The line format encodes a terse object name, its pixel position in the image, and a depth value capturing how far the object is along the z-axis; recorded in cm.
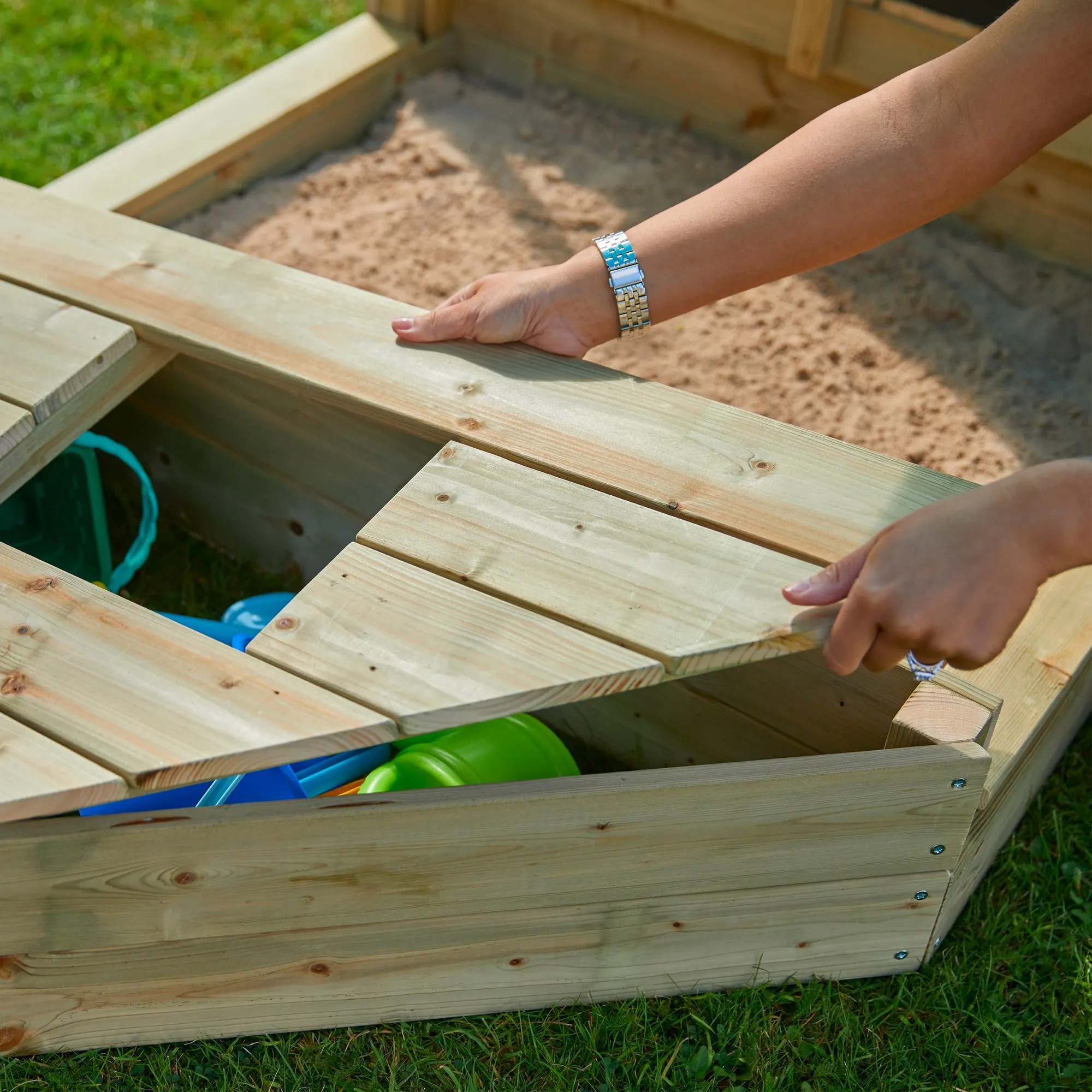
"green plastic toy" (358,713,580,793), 187
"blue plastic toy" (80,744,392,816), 178
